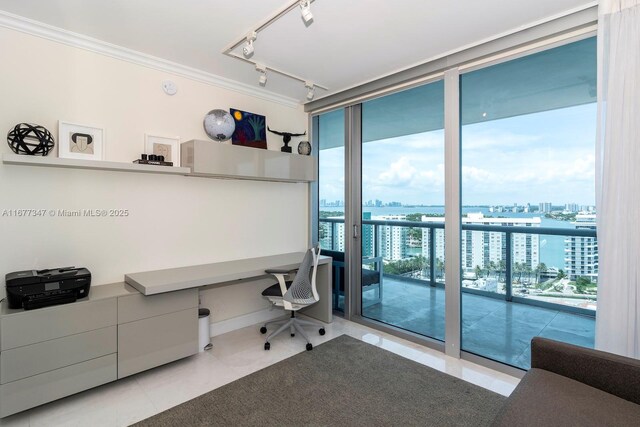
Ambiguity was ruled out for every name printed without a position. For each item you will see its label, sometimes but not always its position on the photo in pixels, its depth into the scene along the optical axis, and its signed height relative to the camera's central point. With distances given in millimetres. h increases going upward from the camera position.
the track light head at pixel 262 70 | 2967 +1300
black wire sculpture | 2189 +482
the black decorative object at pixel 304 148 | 3967 +745
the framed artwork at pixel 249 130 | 3480 +880
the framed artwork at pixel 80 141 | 2457 +532
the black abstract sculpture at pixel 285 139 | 3813 +831
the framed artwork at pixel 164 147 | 2906 +576
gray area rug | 2061 -1357
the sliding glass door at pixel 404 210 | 3145 -22
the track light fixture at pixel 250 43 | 2422 +1283
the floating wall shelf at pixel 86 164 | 2143 +330
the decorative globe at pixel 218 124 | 3221 +850
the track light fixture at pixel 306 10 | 1983 +1230
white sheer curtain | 1909 +186
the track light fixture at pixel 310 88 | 3445 +1321
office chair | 3037 -802
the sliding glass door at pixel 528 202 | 2328 +41
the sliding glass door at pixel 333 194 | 3963 +183
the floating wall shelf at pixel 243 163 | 2967 +471
